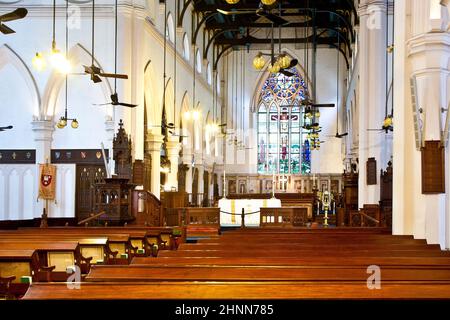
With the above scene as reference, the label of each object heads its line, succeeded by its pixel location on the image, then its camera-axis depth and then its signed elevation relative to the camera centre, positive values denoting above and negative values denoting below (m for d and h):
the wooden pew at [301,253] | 5.67 -0.80
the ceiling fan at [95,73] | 11.01 +2.08
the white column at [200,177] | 27.14 -0.01
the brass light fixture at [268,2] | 8.00 +2.52
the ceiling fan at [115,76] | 11.16 +2.06
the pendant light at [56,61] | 10.48 +2.25
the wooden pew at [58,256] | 6.42 -0.92
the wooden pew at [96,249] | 7.19 -0.94
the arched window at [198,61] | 26.34 +5.60
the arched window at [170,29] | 20.98 +5.71
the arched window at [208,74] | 29.28 +5.51
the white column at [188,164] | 24.81 +0.60
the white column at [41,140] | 16.39 +1.10
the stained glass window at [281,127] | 33.53 +3.07
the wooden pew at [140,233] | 8.84 -0.94
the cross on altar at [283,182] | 32.25 -0.28
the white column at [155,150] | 18.61 +0.93
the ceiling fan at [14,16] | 7.41 +2.21
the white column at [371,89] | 16.14 +2.62
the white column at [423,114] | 8.76 +1.00
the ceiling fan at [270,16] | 9.03 +2.68
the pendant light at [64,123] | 14.67 +1.46
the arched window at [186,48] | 24.11 +5.66
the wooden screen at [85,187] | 16.62 -0.29
